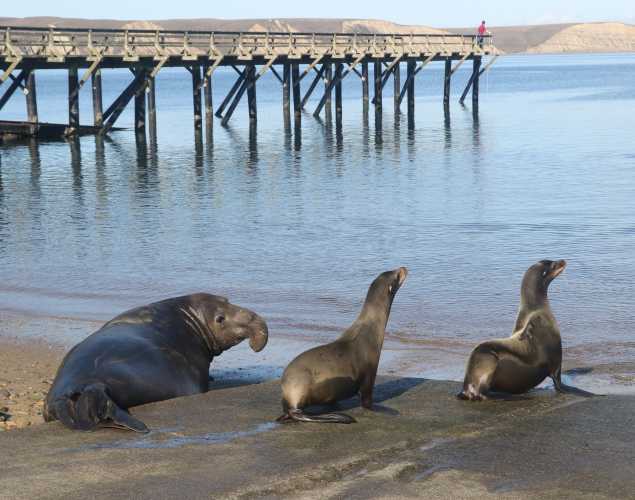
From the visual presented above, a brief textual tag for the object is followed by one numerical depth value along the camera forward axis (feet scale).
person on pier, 179.42
